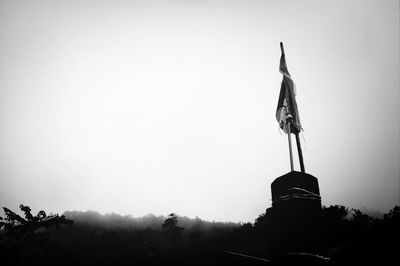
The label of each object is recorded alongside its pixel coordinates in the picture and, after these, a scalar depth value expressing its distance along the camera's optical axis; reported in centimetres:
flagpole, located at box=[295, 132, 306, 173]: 1052
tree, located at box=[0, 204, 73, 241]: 2688
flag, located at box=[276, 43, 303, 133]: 1146
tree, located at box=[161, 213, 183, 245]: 4141
